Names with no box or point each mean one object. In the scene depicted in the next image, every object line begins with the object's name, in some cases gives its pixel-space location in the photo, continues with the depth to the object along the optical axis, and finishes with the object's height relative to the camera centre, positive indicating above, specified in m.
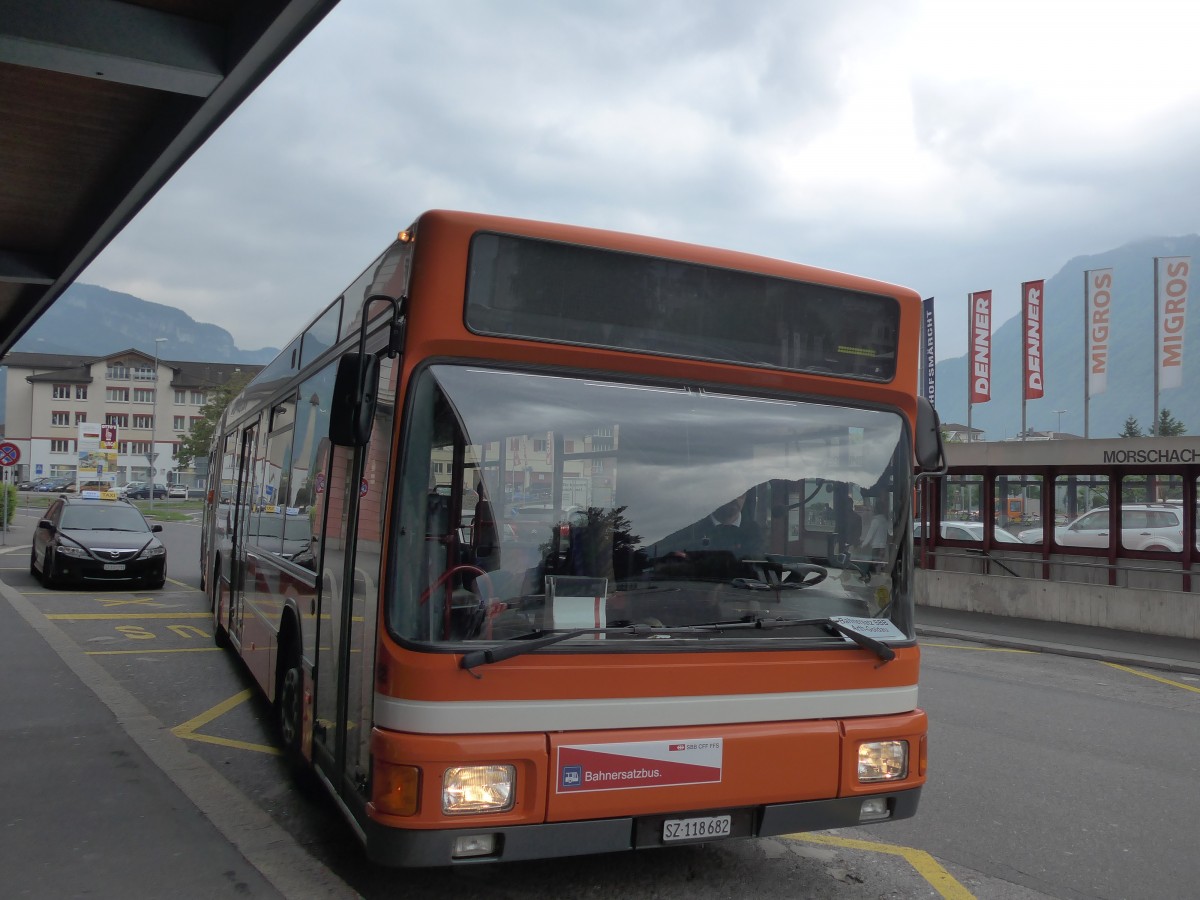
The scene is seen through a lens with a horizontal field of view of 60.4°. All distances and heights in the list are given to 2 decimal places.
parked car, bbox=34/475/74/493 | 85.12 -0.62
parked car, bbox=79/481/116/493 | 73.01 -0.48
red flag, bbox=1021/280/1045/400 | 25.70 +4.43
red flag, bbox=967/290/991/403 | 27.03 +4.25
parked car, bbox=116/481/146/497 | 82.62 -0.65
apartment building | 100.75 +6.95
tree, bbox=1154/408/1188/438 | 62.41 +5.38
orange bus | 3.74 -0.21
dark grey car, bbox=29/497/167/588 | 16.66 -1.09
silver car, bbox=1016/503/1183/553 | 16.44 -0.31
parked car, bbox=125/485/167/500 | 79.99 -1.05
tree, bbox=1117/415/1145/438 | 68.38 +5.67
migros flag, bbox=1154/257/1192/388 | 22.14 +4.28
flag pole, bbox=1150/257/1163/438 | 22.09 +3.55
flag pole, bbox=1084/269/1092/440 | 24.12 +3.81
